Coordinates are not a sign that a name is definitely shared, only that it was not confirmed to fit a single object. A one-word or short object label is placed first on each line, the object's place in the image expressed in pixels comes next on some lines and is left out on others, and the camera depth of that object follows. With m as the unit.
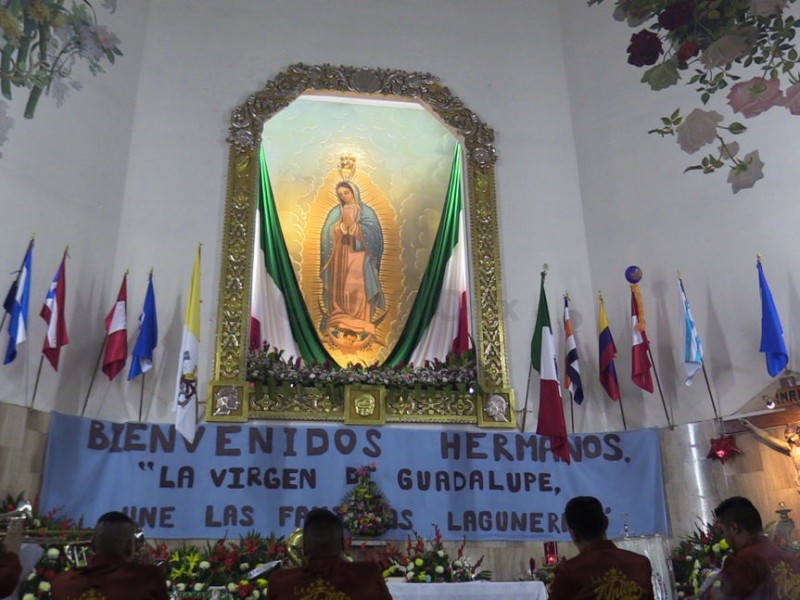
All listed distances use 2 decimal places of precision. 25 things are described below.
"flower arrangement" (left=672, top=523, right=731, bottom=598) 7.25
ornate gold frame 8.66
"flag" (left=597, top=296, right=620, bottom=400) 8.87
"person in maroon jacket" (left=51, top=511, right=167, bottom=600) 3.17
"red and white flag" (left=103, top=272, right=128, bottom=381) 8.11
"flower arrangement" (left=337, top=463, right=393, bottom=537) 7.86
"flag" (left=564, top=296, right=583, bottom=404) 8.90
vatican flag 7.75
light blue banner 7.77
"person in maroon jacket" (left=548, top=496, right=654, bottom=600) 3.31
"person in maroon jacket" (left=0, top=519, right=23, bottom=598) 3.53
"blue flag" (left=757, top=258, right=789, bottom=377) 7.64
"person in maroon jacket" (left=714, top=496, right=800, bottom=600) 3.21
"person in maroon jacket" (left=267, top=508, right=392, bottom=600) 3.19
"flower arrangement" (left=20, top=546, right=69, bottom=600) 6.26
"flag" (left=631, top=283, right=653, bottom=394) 8.48
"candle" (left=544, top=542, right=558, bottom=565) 7.69
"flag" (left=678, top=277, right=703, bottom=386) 8.15
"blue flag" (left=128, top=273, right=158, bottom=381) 8.20
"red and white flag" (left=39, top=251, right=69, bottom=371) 7.59
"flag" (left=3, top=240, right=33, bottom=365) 7.25
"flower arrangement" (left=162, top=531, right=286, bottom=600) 6.75
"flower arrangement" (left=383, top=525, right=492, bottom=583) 7.22
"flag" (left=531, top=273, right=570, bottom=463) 8.20
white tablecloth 6.16
